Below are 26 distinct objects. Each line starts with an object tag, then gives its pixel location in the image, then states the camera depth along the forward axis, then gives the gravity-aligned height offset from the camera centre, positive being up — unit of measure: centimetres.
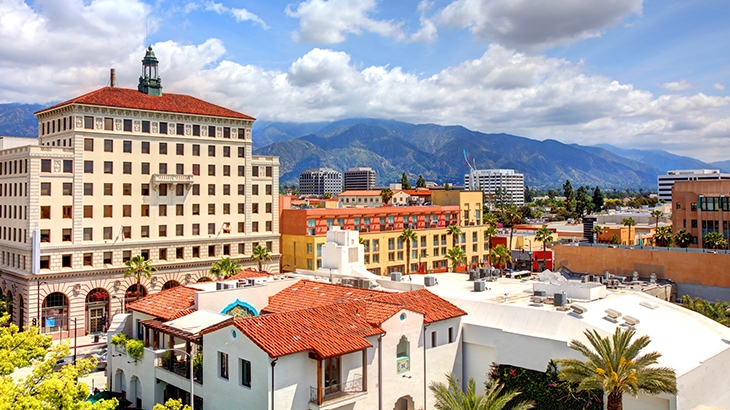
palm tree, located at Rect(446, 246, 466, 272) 9526 -852
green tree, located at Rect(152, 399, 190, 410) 2539 -878
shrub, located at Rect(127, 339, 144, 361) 4219 -1036
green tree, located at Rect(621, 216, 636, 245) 13288 -451
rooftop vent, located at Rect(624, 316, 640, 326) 3822 -775
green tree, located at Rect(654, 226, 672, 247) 10056 -604
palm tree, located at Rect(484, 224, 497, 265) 11562 -627
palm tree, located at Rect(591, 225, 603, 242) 11270 -559
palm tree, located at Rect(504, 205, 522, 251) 12900 -353
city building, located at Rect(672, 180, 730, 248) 10288 -112
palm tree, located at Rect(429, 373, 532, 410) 2994 -1020
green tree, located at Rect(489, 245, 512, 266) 9438 -857
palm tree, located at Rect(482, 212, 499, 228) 14100 -430
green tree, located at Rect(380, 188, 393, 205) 16150 +183
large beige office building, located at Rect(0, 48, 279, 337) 7212 +33
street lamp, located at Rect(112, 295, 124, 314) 7594 -1282
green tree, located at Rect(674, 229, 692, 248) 9669 -611
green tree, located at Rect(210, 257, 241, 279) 7756 -876
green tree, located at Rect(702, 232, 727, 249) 9262 -628
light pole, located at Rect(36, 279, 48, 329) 6988 -1135
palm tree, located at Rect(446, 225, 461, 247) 11162 -548
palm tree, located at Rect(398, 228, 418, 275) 10297 -634
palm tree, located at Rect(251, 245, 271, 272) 8669 -762
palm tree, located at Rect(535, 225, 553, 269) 10531 -597
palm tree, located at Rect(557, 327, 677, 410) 2948 -867
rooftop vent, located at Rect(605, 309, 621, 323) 3922 -753
